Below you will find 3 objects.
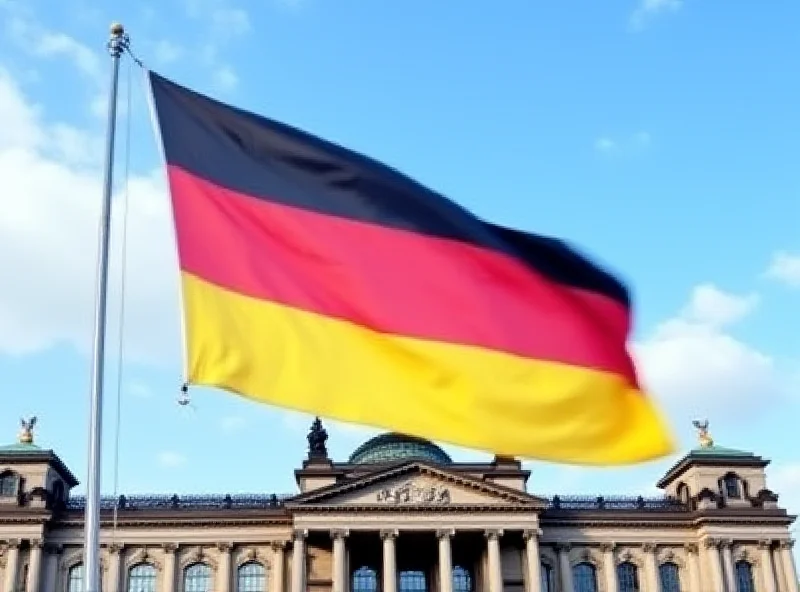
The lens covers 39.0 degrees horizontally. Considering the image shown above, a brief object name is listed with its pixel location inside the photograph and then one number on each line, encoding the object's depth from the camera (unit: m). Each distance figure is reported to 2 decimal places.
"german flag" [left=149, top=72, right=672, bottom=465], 13.99
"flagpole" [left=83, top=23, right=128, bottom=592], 13.34
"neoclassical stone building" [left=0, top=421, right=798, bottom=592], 77.81
